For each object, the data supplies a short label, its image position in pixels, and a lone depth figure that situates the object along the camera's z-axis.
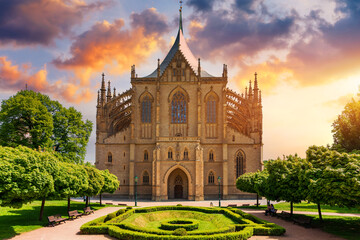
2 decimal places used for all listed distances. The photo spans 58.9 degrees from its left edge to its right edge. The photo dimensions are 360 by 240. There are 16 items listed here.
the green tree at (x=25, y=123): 51.50
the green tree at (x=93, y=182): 36.16
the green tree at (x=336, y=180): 22.91
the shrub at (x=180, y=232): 23.16
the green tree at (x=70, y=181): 29.05
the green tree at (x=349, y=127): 43.19
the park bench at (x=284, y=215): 32.95
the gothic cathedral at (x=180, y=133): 60.38
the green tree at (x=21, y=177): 21.47
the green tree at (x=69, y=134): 58.38
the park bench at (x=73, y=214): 32.58
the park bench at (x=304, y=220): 28.47
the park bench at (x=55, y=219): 28.69
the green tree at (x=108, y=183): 42.72
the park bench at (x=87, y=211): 36.58
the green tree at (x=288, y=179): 28.90
